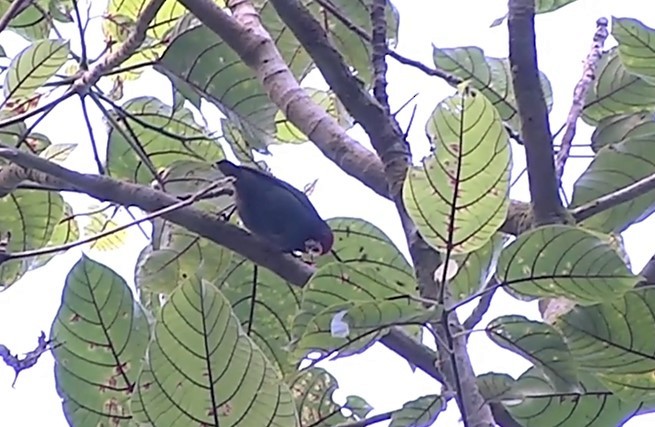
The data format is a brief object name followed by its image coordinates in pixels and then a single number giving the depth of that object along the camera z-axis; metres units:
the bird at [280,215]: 9.35
